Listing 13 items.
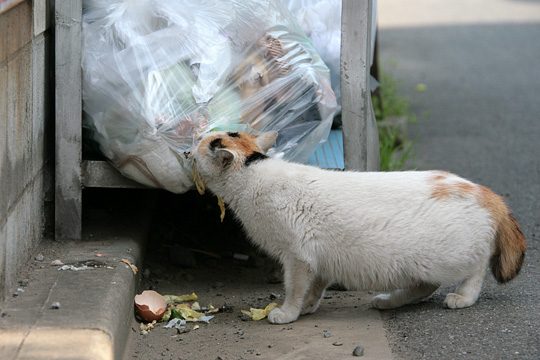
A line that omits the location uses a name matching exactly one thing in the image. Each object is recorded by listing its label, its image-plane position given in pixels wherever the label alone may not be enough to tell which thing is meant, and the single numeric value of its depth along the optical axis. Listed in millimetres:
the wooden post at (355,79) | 7734
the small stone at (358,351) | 6227
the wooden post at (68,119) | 7494
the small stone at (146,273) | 8052
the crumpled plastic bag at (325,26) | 8656
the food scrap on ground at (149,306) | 7006
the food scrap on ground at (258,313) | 7106
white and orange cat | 6718
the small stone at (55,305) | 6035
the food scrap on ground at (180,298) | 7473
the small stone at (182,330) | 6912
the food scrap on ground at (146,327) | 6896
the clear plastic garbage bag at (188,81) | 7317
